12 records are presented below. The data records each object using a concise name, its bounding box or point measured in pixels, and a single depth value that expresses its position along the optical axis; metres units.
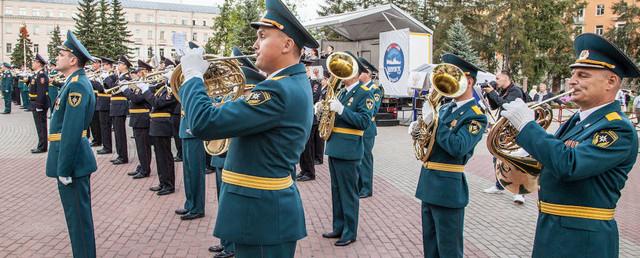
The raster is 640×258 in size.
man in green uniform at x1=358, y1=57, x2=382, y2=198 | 7.91
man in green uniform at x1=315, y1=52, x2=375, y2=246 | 5.79
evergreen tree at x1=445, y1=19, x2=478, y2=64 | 29.36
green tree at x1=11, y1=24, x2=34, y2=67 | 58.15
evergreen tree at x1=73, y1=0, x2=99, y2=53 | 48.97
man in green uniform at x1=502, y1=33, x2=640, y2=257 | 2.70
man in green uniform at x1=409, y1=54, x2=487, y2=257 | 4.05
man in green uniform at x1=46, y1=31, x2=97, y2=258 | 4.39
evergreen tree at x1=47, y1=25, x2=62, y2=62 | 59.38
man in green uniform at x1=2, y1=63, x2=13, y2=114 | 22.36
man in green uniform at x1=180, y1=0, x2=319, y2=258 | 2.66
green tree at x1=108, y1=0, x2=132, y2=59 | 49.56
